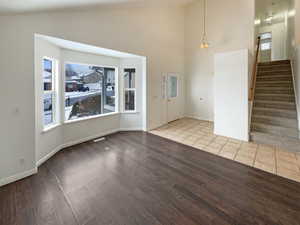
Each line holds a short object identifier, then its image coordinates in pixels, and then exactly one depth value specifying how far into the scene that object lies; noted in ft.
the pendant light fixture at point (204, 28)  22.15
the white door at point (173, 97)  21.77
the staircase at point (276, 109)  12.93
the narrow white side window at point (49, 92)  11.32
